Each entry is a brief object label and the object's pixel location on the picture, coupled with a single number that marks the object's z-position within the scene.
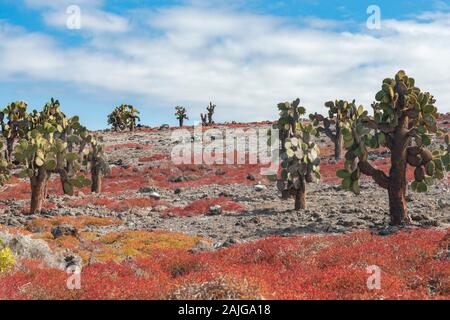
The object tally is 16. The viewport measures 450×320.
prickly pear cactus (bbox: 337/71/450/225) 20.97
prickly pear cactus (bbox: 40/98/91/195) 30.34
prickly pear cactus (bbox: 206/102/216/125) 99.79
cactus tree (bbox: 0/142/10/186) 33.75
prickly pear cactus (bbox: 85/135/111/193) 40.62
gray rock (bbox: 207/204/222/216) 28.48
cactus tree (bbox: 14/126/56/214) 28.03
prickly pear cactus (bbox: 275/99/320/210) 27.05
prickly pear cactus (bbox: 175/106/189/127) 101.56
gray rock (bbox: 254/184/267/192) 37.65
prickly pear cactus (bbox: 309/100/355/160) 47.34
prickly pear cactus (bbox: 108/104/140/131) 97.69
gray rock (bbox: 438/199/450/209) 25.47
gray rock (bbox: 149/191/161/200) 35.62
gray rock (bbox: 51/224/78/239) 20.58
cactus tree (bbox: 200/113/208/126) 100.72
